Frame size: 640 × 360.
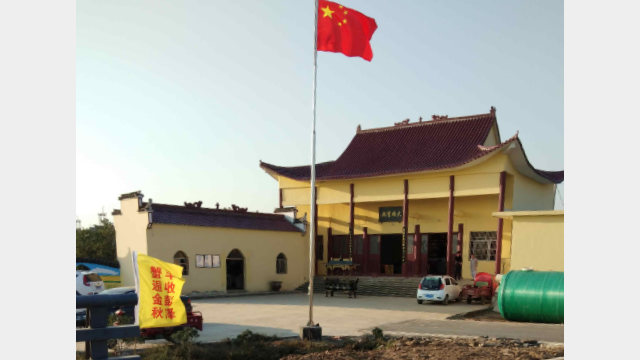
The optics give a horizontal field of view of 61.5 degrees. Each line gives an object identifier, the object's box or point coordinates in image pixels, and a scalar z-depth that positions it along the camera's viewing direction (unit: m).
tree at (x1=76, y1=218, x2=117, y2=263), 27.83
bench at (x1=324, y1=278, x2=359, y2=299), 20.70
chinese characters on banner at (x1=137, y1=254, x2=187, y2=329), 6.10
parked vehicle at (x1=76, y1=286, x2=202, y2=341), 9.17
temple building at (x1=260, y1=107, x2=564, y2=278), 22.45
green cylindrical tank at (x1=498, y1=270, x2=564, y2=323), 11.97
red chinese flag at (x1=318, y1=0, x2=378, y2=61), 11.17
